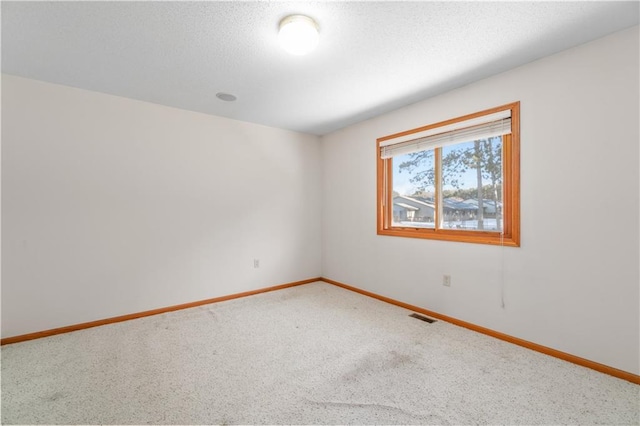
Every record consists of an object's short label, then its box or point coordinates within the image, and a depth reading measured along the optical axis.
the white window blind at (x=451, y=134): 2.53
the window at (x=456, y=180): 2.53
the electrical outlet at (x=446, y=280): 2.90
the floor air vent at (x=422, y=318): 2.89
